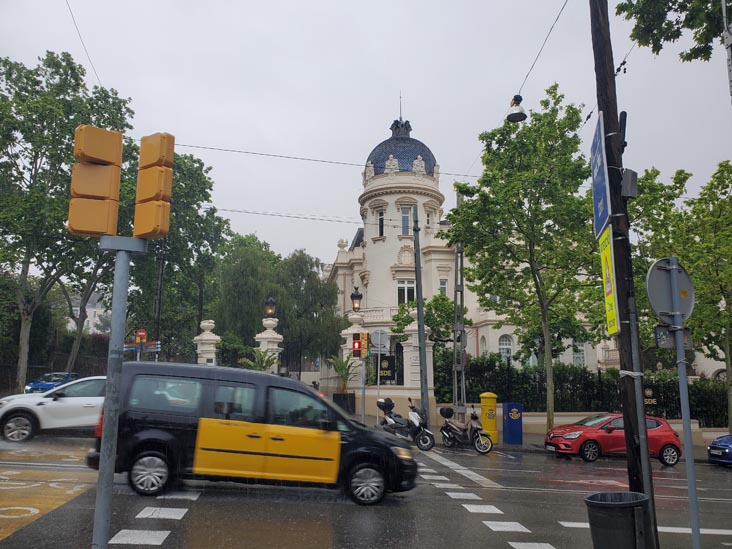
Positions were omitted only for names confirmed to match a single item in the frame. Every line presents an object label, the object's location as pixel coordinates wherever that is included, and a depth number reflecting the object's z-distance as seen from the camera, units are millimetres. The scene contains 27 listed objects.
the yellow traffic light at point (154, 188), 4496
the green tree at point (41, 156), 30875
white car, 13375
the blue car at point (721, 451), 18656
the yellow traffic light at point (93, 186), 4477
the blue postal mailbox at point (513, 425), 21312
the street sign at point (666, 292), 5863
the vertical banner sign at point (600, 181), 6574
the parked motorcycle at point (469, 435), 18812
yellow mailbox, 20969
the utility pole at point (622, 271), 6598
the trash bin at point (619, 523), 5254
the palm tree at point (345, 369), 29469
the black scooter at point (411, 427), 18109
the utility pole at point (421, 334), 22469
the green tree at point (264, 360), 28047
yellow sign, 6520
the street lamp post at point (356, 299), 26188
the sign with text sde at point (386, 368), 23844
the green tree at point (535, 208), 21422
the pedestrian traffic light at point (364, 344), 20562
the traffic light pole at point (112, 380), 4293
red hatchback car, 17844
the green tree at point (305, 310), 39906
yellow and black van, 8805
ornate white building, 42062
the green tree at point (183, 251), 36281
